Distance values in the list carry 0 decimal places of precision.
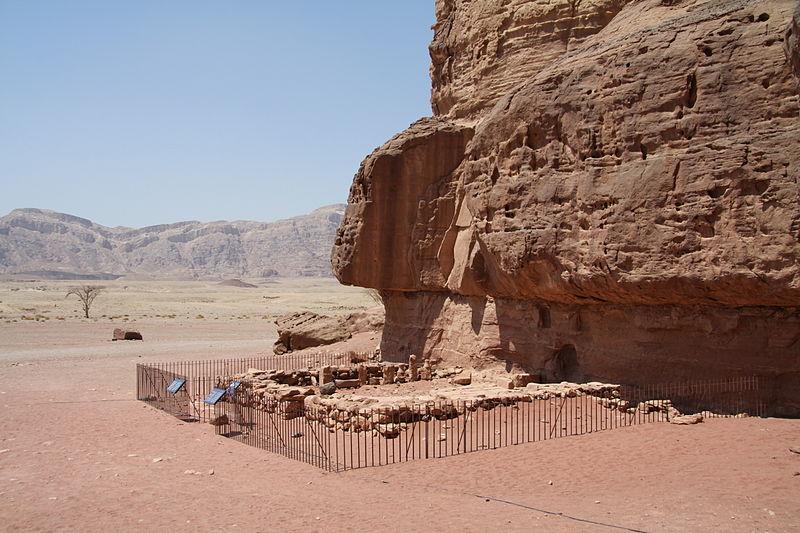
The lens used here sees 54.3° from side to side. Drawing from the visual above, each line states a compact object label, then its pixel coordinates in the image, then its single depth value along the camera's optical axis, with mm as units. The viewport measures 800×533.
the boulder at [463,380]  22984
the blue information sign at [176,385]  19641
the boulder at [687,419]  15797
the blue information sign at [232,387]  18997
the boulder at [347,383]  23206
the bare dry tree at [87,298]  65925
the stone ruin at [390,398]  16812
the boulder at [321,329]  36031
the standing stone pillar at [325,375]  23653
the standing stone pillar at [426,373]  23875
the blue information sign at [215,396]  18188
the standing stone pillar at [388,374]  24194
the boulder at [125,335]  44906
